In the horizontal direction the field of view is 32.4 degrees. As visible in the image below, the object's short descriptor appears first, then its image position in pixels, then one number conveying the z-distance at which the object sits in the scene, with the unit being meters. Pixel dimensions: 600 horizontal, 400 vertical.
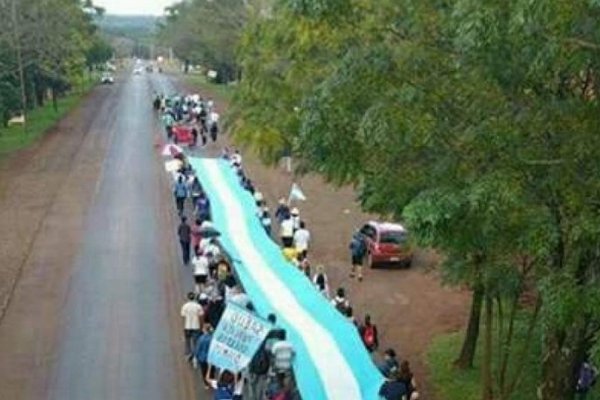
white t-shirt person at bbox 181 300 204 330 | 19.42
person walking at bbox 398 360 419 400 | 16.48
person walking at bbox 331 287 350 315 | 20.92
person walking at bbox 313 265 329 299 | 22.30
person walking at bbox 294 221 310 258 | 26.65
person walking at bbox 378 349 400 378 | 17.24
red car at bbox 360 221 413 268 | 27.78
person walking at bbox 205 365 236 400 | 15.98
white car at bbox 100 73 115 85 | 111.22
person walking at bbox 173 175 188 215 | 33.50
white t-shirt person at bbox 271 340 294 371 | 16.45
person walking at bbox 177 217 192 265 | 26.75
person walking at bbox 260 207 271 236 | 28.69
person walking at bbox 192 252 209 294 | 23.50
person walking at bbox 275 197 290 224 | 30.48
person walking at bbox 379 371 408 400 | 15.88
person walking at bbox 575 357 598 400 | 17.52
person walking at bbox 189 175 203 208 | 32.92
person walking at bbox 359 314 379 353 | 20.33
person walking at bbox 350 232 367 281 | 26.72
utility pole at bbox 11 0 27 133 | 52.55
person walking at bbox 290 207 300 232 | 28.83
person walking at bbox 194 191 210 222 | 29.33
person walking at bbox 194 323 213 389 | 18.02
